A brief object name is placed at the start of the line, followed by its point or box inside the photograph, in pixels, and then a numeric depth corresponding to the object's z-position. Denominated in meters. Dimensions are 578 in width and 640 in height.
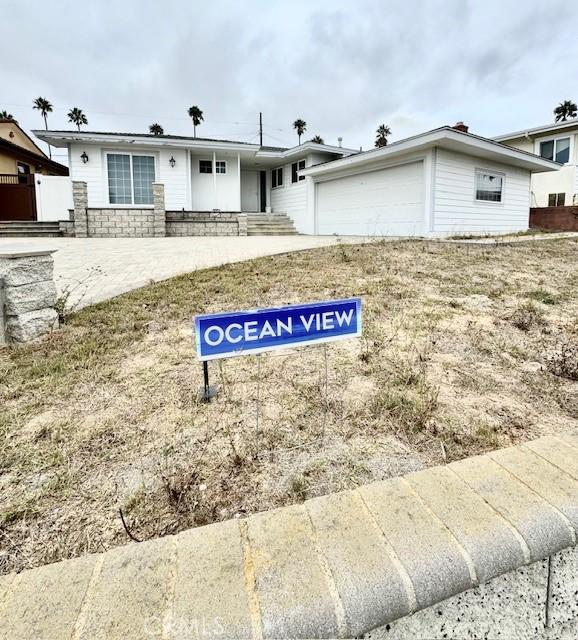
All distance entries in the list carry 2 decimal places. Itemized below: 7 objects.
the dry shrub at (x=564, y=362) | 2.62
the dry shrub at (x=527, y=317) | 3.69
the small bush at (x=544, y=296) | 4.59
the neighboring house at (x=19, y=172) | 15.05
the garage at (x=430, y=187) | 11.27
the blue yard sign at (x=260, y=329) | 1.89
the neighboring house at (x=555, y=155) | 17.70
